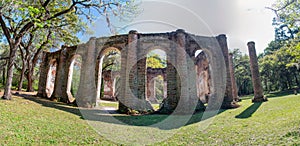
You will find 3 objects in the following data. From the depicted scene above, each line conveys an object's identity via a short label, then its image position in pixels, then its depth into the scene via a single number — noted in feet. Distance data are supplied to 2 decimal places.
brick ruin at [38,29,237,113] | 45.83
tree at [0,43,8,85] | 92.27
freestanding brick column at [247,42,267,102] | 47.39
